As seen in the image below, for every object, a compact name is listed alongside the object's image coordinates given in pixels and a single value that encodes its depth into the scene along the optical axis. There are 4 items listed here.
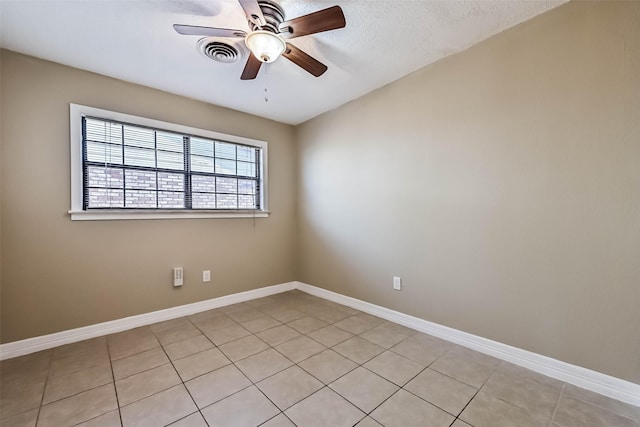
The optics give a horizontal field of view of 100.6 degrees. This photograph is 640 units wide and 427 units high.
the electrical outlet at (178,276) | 2.88
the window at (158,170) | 2.44
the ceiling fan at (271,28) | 1.49
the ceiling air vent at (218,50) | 2.00
